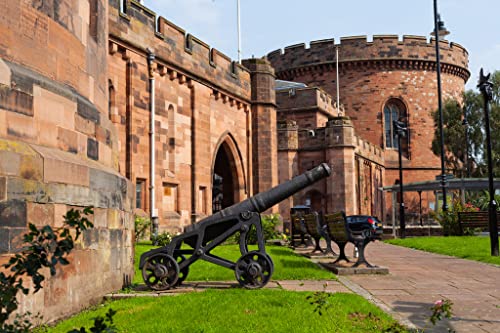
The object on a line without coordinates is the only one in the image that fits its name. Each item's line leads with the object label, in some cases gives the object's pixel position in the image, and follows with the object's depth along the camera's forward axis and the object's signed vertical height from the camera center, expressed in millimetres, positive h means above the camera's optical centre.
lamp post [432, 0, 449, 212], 23594 +6655
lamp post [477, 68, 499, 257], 12914 +810
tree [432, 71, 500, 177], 41188 +5930
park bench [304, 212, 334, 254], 12329 -470
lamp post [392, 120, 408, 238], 22297 +3111
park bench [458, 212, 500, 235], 19766 -452
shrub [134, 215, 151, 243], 14203 -423
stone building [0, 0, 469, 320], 5406 +2097
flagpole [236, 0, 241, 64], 23134 +7625
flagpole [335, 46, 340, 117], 37388 +8876
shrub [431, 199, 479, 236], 21453 -482
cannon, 7125 -571
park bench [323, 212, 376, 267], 9695 -499
